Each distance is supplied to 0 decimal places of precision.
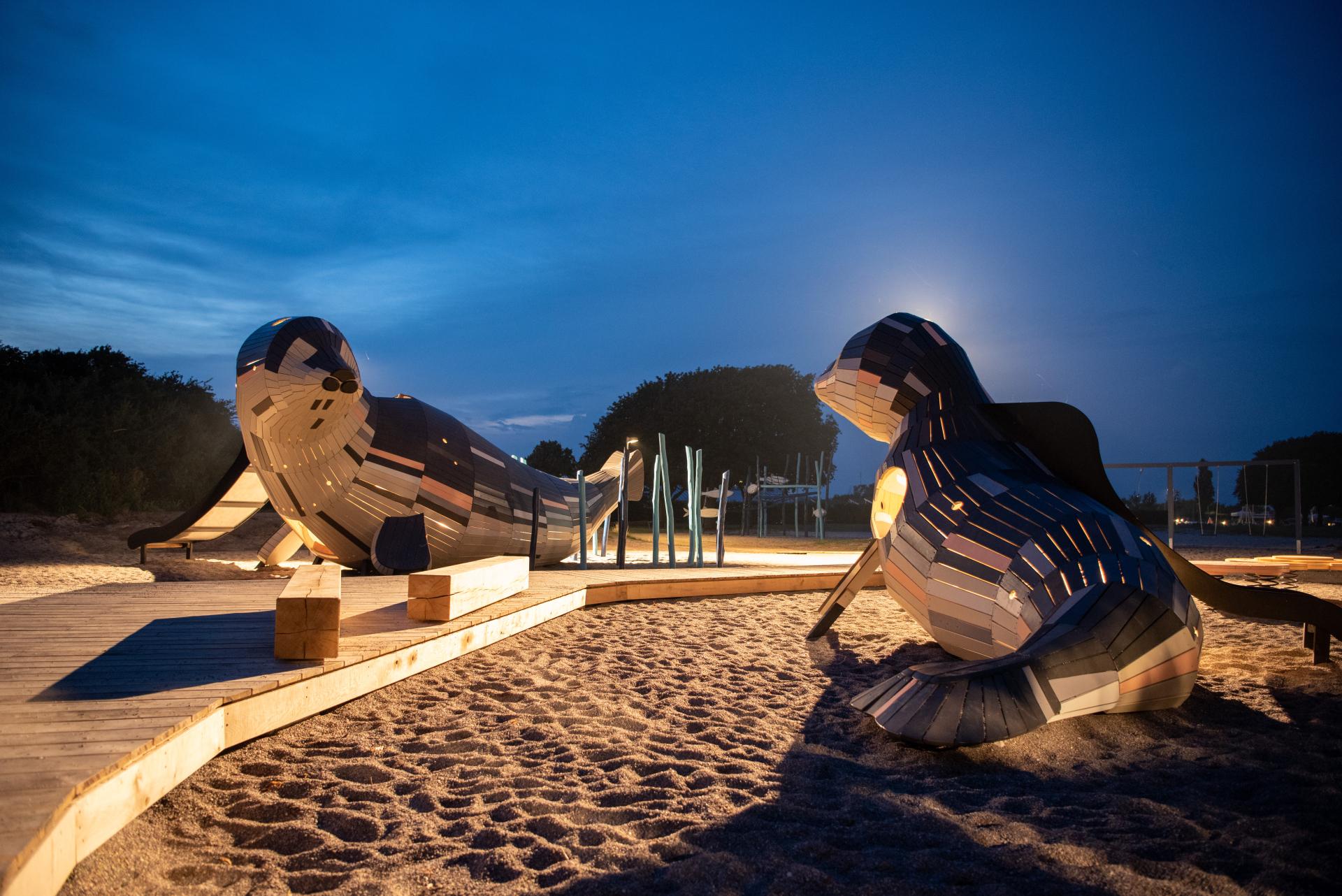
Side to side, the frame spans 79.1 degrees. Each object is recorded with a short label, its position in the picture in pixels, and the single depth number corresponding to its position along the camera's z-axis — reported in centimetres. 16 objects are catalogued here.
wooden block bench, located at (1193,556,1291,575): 1058
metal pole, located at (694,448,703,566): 1257
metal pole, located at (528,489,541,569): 1054
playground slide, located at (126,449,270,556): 942
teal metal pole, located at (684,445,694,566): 1237
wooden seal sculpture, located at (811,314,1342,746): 347
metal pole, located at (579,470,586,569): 1138
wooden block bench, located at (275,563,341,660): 421
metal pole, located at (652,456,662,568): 1241
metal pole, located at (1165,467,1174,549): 1544
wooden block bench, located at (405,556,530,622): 567
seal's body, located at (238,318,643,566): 762
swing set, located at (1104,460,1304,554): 1563
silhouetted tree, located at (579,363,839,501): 3972
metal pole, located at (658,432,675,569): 1190
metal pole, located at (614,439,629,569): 1183
